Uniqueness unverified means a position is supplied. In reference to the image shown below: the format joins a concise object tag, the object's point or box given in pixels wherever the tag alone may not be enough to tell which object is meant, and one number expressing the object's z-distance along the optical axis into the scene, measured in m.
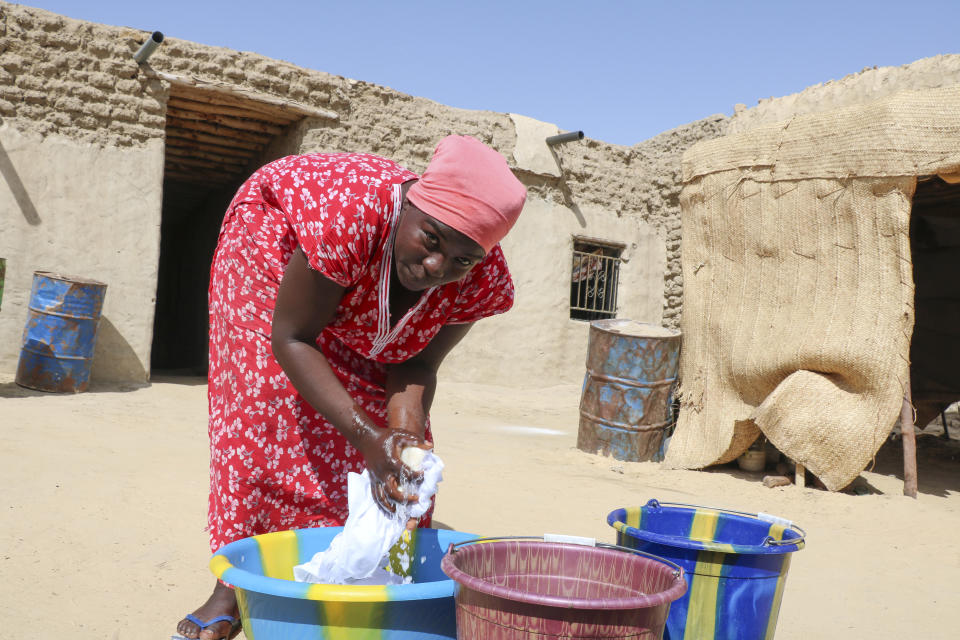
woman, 1.54
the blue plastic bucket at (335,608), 1.29
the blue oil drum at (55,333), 5.74
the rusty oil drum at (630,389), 5.16
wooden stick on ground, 4.41
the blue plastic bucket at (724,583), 1.71
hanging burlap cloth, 4.19
